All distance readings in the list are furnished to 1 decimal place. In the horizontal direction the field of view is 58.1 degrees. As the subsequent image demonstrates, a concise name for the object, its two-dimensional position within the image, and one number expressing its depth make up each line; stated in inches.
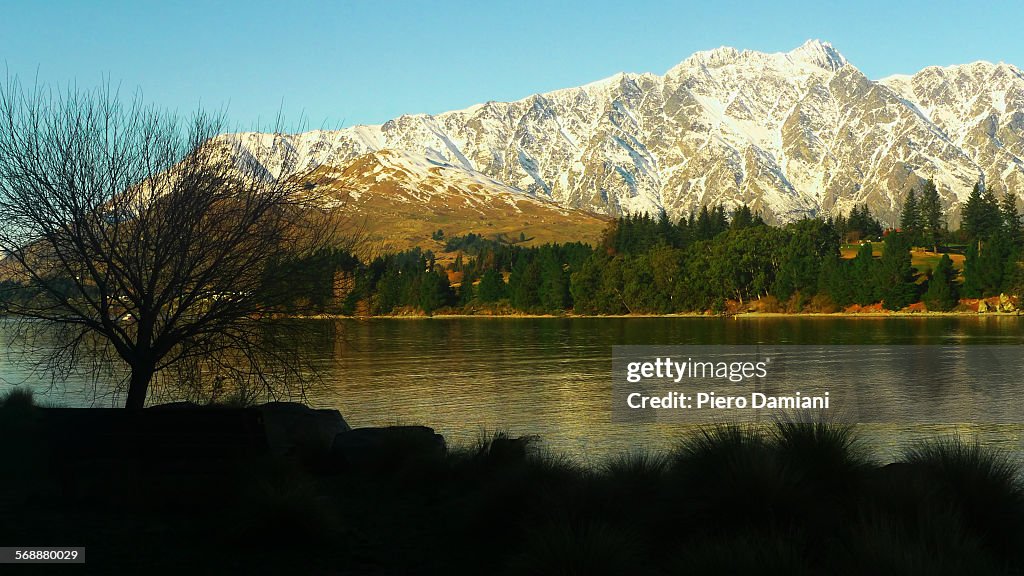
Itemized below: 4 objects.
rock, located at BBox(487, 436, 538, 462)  640.4
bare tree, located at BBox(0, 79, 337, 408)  778.2
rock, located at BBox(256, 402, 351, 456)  706.8
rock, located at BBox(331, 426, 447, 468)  675.4
